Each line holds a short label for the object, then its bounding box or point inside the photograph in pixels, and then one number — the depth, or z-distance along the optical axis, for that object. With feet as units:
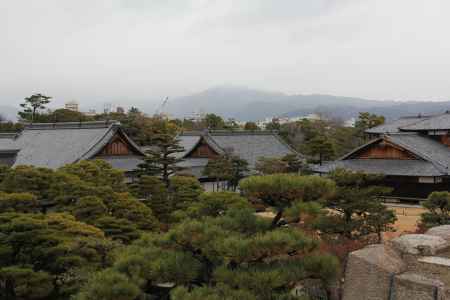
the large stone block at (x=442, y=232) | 27.65
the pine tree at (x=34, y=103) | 151.94
